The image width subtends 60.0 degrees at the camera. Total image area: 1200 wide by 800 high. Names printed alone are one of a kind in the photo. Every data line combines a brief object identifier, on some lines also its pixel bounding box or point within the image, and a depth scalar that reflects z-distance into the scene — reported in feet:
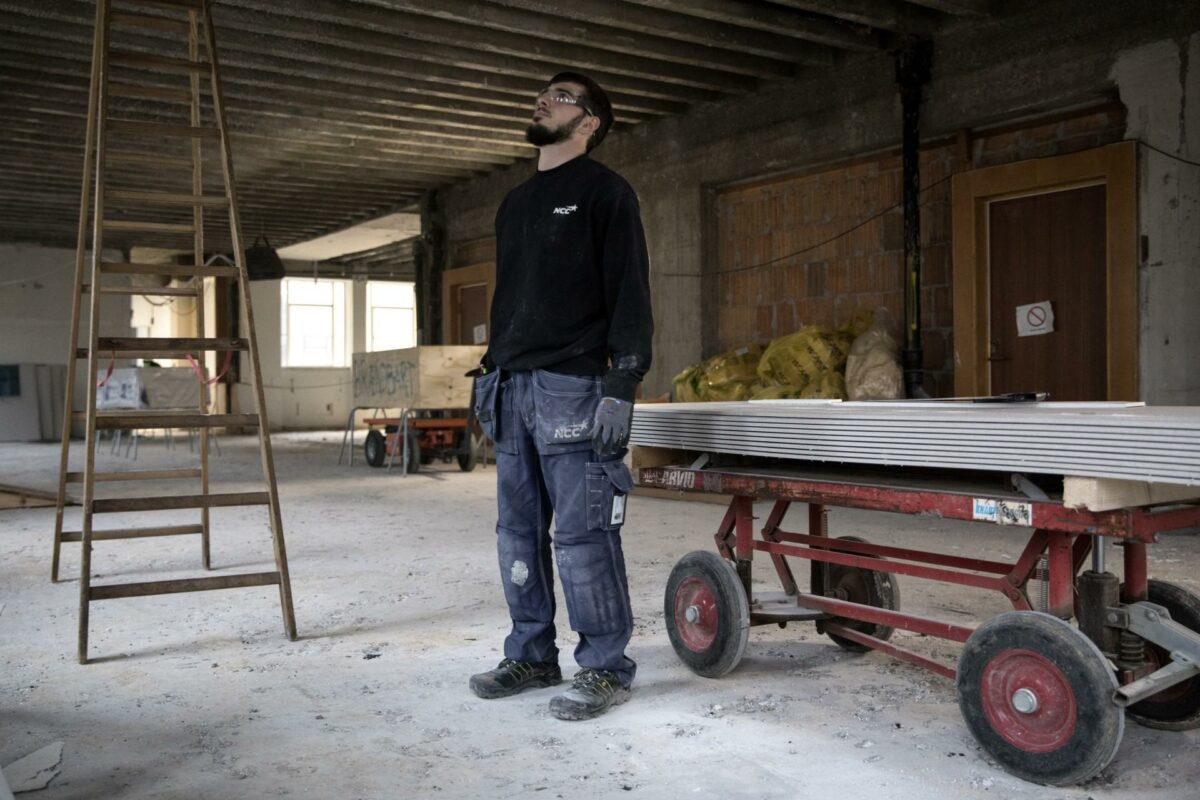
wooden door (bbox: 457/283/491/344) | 42.04
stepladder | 11.25
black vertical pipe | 23.86
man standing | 9.20
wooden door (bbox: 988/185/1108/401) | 21.53
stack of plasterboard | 6.79
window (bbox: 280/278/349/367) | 68.03
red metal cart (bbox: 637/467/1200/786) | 7.19
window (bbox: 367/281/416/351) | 71.36
